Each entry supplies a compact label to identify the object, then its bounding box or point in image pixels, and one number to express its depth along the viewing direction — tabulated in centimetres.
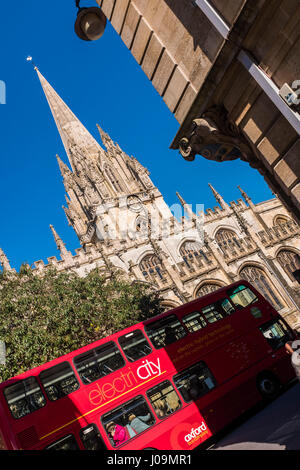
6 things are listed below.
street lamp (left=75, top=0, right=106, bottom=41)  593
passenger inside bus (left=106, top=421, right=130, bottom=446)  780
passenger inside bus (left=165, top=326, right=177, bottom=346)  957
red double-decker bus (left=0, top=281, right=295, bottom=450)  763
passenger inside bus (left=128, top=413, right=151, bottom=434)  810
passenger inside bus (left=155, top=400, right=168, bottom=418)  840
